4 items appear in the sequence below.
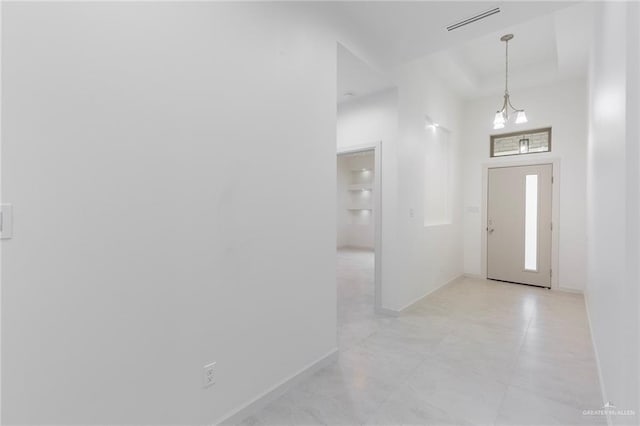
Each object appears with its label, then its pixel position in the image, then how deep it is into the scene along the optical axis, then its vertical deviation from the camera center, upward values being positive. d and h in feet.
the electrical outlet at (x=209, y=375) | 5.49 -3.03
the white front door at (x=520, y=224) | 16.26 -0.64
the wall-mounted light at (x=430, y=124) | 14.37 +4.51
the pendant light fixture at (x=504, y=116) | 12.58 +4.11
